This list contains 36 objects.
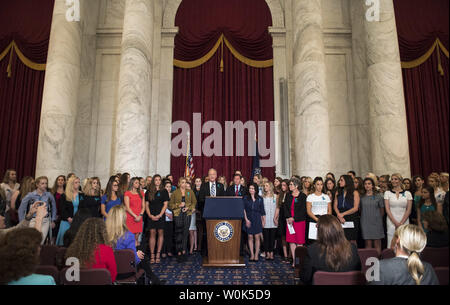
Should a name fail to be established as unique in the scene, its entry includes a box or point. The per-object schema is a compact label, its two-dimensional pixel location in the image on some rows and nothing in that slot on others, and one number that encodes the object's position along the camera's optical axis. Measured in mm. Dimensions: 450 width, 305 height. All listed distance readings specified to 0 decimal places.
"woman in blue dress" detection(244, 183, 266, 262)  5562
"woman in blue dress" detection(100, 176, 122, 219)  5383
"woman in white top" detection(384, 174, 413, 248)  5105
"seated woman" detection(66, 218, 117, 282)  2605
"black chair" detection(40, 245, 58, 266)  3377
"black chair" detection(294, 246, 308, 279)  3269
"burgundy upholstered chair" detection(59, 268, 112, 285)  2324
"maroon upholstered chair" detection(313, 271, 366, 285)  2160
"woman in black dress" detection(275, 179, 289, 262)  5777
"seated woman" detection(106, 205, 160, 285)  3311
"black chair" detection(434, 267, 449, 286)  2223
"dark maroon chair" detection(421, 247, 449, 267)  2973
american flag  9073
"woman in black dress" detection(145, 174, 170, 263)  5672
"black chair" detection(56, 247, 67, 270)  3184
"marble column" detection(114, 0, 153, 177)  7777
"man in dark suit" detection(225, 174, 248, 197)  5895
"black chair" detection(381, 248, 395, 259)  3115
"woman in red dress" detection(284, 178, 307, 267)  5156
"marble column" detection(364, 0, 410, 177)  7645
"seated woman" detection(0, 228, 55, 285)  1812
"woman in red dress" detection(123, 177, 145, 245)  5323
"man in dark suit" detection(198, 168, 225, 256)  6031
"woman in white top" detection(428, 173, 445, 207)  4855
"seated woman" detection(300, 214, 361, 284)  2467
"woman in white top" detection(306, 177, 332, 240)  4953
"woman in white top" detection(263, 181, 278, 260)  5758
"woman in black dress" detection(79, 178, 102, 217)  5129
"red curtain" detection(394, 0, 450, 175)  10133
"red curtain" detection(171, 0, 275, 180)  10539
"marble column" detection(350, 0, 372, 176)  9586
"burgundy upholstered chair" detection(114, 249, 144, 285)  3109
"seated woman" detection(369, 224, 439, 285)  1966
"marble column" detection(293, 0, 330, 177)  7664
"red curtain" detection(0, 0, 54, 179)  10484
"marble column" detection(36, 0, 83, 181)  8031
